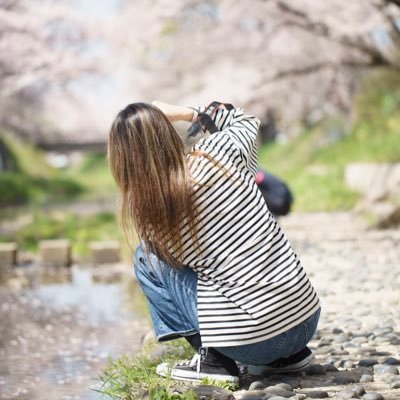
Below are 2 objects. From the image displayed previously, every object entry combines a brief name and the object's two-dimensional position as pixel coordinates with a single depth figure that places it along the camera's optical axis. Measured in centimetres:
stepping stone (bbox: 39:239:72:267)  863
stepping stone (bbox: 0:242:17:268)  858
